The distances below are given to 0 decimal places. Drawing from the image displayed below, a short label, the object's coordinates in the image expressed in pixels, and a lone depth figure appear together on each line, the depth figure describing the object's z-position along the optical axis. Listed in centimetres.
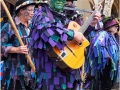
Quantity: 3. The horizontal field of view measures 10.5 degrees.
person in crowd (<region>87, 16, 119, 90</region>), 1093
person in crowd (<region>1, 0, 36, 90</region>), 732
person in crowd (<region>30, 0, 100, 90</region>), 612
